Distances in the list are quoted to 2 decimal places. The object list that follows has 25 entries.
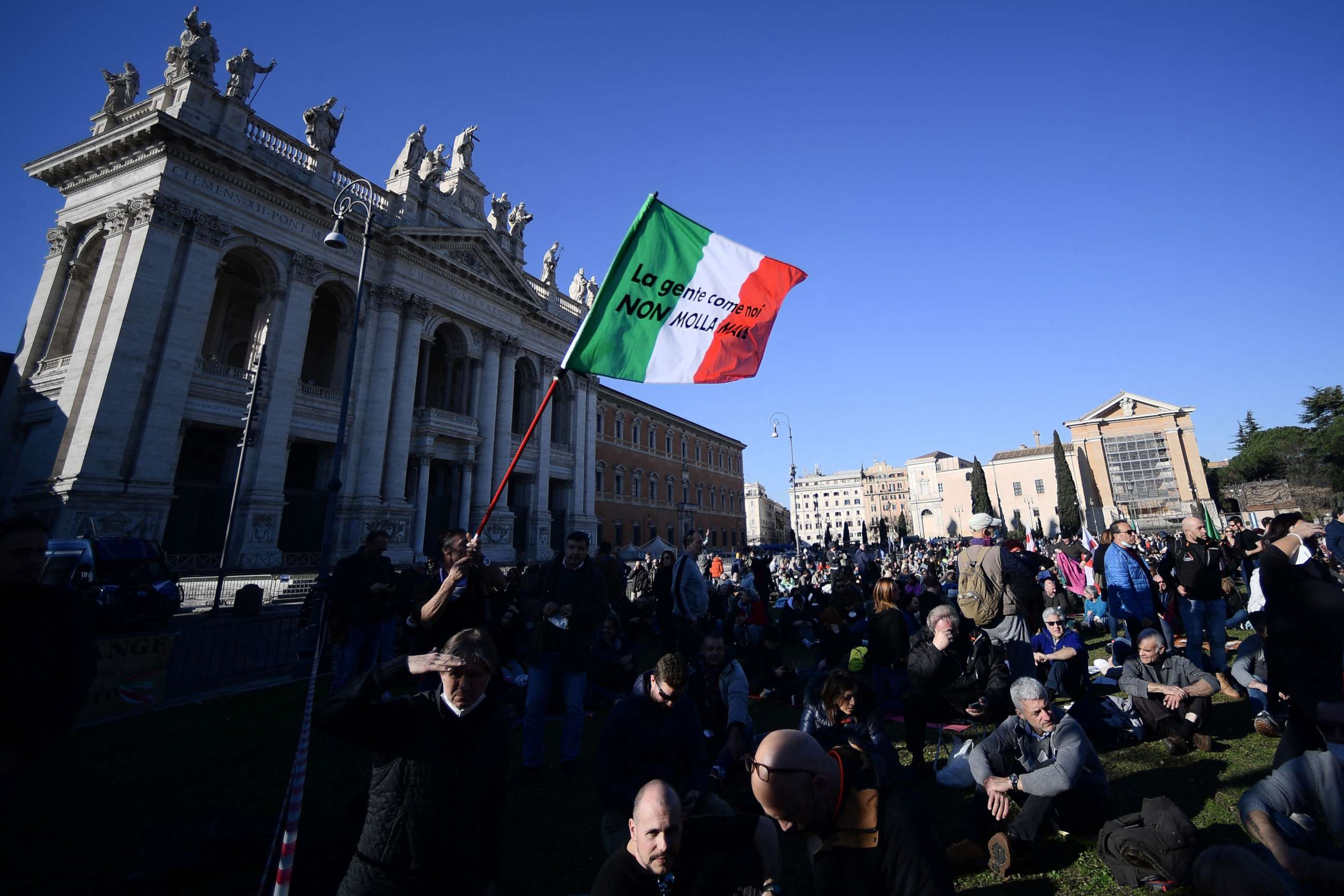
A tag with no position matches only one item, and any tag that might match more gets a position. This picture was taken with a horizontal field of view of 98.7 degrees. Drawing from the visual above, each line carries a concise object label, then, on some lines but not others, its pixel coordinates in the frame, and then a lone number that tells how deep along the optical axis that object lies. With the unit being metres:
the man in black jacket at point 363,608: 6.06
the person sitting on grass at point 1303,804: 2.59
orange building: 40.72
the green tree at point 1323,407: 49.03
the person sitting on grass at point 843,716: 3.91
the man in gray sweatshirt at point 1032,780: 3.52
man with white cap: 5.93
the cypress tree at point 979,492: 56.88
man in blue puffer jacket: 7.57
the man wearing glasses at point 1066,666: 6.17
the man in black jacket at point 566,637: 4.91
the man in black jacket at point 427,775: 2.39
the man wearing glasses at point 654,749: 3.24
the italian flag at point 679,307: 4.44
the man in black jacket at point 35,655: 2.27
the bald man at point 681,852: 2.12
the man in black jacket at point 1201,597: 7.06
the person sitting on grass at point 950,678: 4.94
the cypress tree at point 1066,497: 50.62
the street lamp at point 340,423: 12.88
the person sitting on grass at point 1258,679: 5.34
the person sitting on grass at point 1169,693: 5.25
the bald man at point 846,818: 1.93
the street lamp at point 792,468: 28.51
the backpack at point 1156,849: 3.14
